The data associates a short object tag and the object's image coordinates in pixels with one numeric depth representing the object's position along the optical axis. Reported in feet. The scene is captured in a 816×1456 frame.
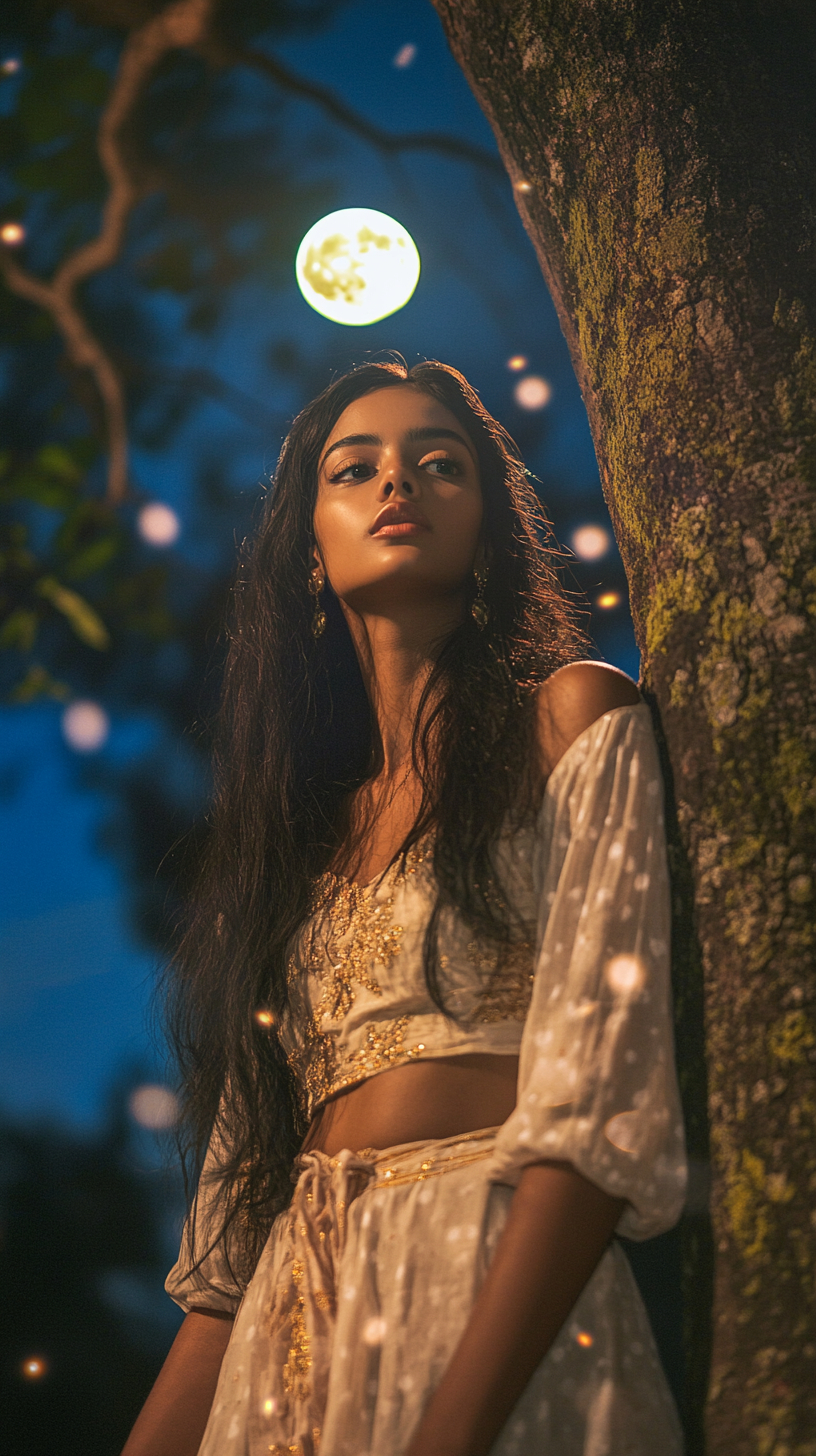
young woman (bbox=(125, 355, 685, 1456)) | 4.33
